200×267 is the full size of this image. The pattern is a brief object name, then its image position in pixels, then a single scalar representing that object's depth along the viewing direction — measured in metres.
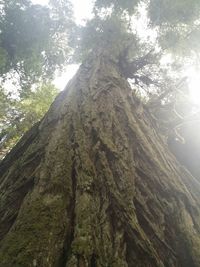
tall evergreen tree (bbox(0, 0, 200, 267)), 1.91
